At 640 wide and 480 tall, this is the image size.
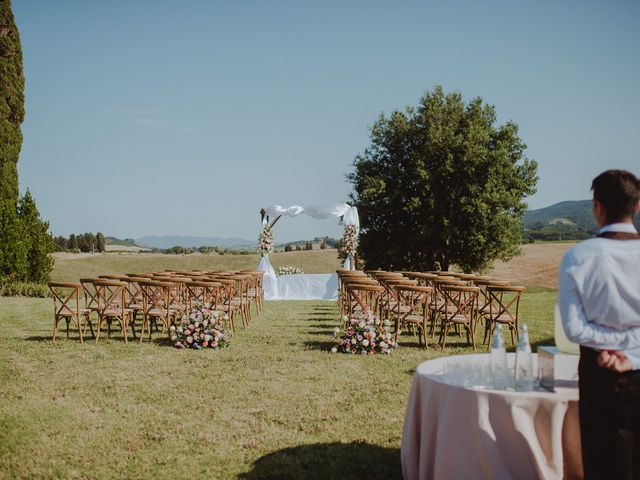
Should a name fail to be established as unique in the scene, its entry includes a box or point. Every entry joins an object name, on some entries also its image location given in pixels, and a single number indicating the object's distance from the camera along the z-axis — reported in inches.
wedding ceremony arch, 842.2
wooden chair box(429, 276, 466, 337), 409.4
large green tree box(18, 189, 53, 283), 840.9
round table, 118.1
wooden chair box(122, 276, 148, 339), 414.6
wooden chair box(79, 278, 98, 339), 383.9
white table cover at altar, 853.8
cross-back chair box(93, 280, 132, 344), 385.1
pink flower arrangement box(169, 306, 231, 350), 379.6
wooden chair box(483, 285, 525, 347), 364.2
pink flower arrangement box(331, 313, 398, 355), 357.7
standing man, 92.8
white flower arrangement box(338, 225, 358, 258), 849.5
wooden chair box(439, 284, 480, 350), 370.3
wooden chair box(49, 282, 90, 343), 370.5
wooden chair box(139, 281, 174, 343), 401.4
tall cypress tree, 845.8
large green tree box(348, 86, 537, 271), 948.6
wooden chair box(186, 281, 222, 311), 417.1
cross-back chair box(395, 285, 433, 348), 370.3
